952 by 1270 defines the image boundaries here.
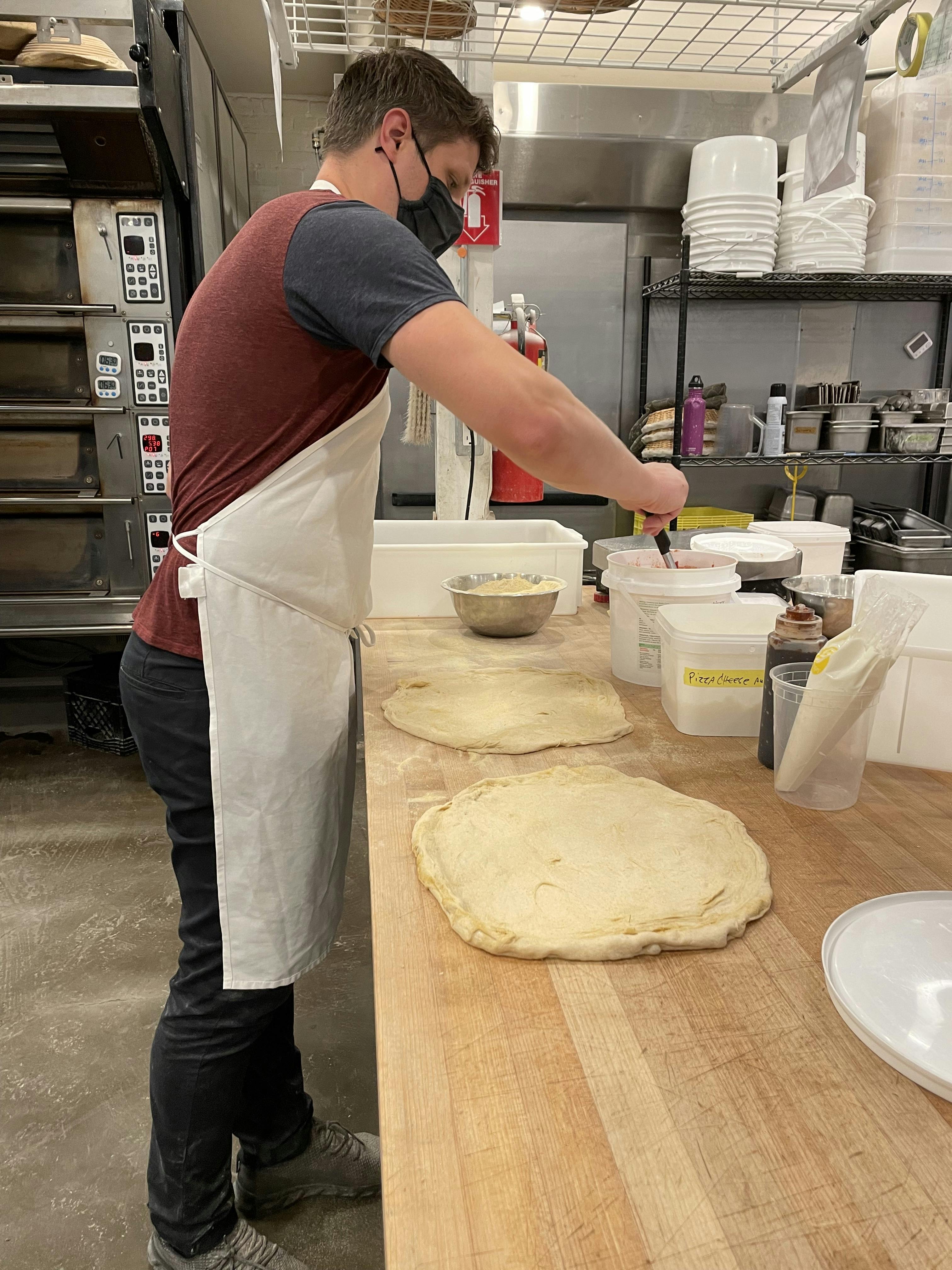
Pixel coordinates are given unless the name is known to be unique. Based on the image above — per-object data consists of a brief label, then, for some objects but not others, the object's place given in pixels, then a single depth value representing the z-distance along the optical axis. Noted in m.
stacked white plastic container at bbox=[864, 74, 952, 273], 3.07
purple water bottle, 3.33
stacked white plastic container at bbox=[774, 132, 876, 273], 3.16
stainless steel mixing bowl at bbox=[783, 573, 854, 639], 1.27
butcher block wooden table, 0.49
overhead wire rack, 1.73
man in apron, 1.01
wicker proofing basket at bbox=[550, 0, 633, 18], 1.73
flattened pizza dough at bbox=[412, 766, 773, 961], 0.76
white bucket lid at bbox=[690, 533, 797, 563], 1.87
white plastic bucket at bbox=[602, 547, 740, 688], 1.44
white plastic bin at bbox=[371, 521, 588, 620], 2.03
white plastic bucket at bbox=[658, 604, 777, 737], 1.19
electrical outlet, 2.66
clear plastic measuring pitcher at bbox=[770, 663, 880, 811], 0.95
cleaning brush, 2.51
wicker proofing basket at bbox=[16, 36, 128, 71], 2.50
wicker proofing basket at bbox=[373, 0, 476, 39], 1.82
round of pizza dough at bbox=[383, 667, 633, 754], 1.25
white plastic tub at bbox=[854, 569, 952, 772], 1.07
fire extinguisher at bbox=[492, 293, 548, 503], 2.71
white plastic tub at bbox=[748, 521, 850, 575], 2.36
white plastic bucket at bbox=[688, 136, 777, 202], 3.10
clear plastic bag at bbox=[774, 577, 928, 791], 0.90
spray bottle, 3.39
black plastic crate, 3.22
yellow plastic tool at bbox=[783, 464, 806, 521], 3.65
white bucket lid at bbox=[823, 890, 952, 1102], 0.60
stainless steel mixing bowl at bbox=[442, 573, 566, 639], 1.82
